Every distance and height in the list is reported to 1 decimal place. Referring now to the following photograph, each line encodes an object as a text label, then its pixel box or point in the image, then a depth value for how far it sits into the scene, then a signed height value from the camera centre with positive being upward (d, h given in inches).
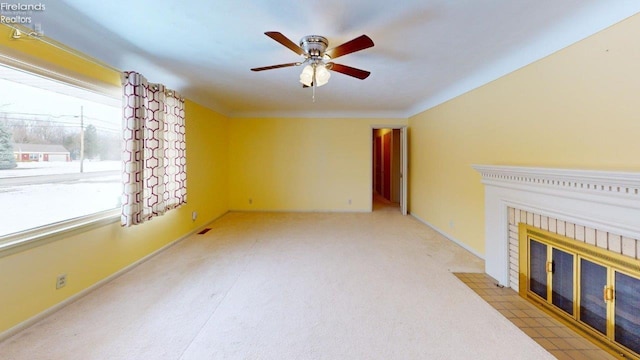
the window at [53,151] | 67.8 +8.8
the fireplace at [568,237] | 59.7 -18.3
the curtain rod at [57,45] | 66.8 +41.2
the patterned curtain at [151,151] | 96.8 +12.2
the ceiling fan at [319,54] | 71.9 +40.3
